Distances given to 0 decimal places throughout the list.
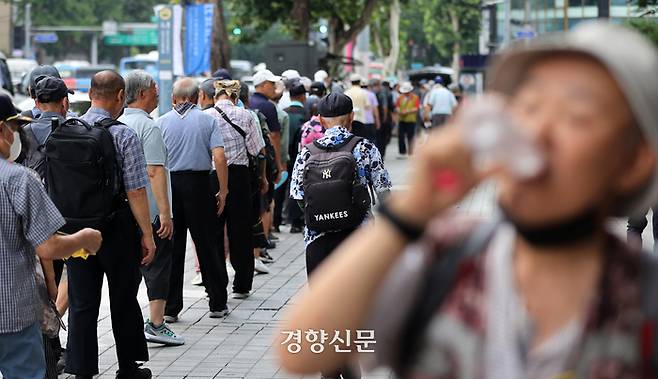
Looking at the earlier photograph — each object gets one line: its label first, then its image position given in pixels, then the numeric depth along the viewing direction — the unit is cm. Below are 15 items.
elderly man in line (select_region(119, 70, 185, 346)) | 851
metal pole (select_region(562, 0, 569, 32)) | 4202
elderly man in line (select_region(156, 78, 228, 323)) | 969
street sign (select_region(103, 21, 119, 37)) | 8325
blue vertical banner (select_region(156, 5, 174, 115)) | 2295
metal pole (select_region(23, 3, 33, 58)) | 7131
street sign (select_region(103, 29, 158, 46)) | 9394
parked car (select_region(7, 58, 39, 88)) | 5428
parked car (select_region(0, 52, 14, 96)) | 3017
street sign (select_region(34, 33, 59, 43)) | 7856
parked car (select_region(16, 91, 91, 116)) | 1594
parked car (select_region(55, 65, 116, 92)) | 5221
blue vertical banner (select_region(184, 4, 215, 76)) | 2355
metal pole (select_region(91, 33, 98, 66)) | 9069
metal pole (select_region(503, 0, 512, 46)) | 4891
